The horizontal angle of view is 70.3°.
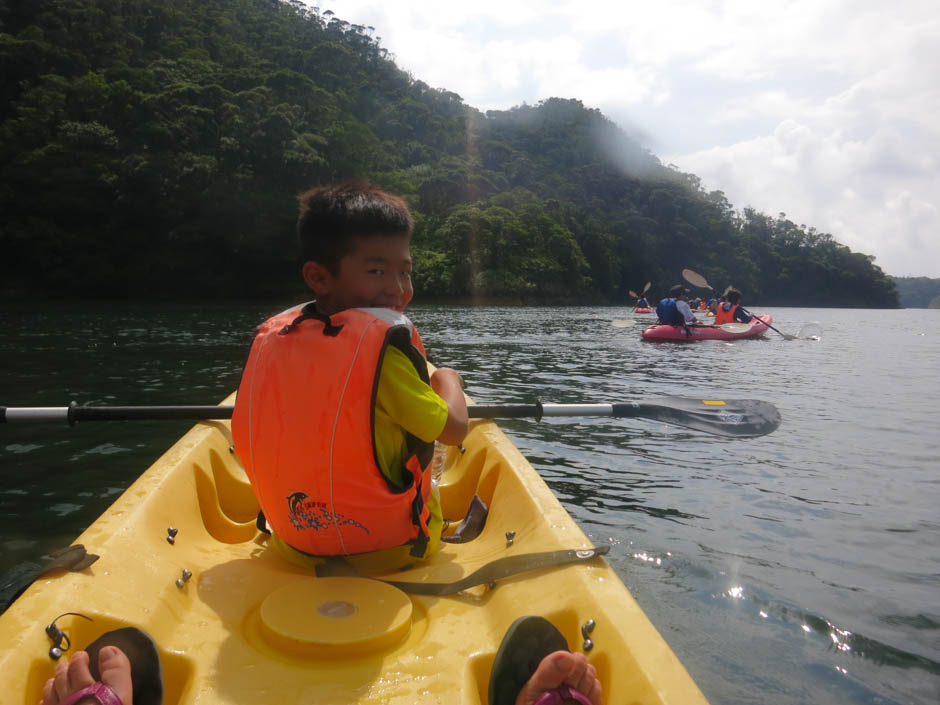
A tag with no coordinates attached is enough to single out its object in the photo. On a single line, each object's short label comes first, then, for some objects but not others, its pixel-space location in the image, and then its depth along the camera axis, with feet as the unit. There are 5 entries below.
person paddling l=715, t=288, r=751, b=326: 51.34
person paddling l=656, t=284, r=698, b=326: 43.11
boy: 5.16
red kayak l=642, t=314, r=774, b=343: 42.73
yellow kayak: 4.25
